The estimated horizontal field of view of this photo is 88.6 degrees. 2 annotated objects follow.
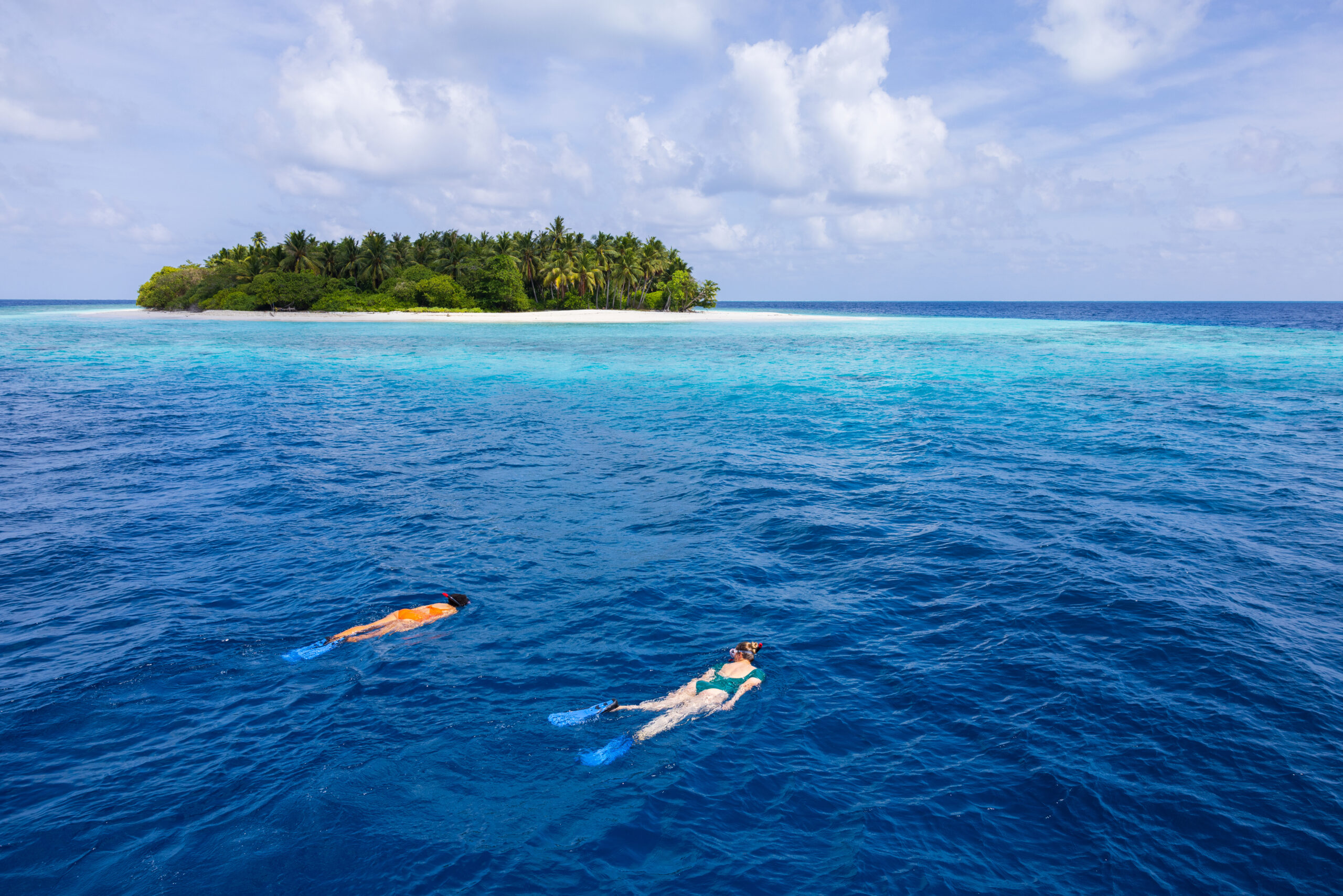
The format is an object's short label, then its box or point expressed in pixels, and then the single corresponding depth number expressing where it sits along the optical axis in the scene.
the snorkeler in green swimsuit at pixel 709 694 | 9.26
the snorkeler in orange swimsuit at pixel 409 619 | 11.35
